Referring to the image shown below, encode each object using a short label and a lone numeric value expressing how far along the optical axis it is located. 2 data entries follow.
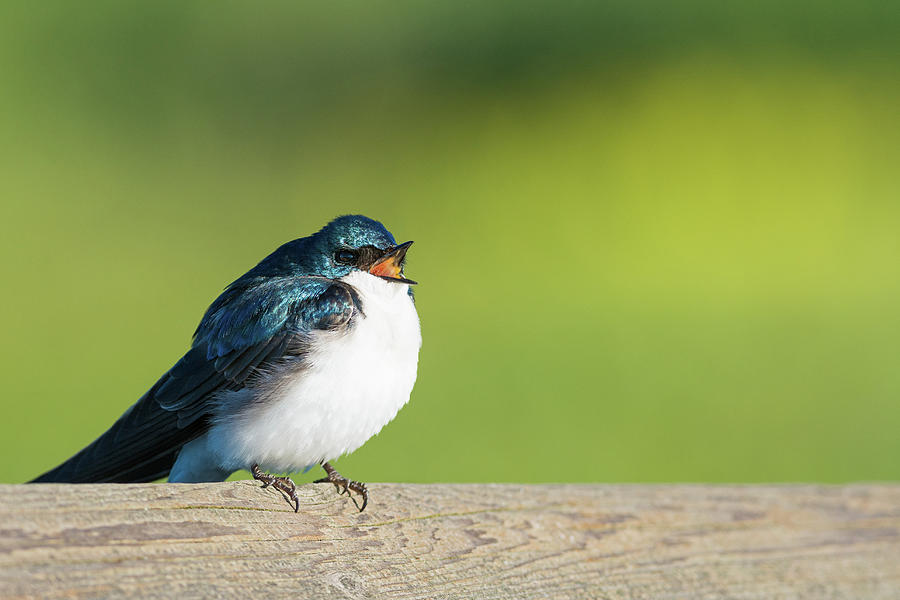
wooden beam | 3.75
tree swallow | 3.86
